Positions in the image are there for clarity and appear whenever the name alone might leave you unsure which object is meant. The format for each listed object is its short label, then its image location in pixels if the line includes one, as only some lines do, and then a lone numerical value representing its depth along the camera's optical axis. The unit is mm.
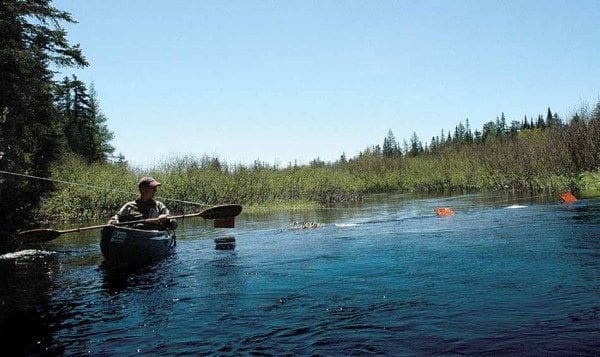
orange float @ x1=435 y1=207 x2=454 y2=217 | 23869
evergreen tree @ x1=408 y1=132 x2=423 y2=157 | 159738
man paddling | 14352
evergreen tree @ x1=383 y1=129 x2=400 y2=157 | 160750
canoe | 12508
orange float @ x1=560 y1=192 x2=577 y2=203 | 25594
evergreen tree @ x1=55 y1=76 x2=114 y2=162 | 65125
